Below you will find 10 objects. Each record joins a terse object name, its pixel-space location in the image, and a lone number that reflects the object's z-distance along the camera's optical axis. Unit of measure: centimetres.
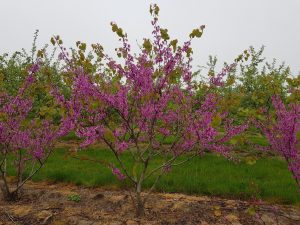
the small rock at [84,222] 410
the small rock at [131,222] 398
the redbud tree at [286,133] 386
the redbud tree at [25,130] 477
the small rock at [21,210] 439
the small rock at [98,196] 507
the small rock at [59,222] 415
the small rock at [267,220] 416
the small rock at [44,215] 422
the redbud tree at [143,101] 375
